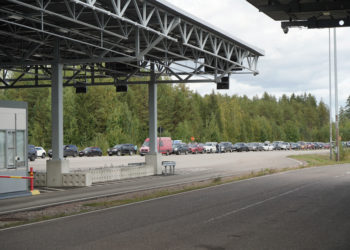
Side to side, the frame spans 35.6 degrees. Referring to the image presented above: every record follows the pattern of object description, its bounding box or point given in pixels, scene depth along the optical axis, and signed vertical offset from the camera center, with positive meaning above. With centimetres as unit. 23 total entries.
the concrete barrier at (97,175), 2444 -178
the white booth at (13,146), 2055 -22
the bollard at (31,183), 2192 -173
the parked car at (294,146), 10890 -167
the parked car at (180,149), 7312 -136
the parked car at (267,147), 9796 -161
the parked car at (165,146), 6667 -90
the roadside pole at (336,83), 4971 +500
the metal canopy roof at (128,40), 2161 +500
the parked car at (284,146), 10481 -157
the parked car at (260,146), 9600 -142
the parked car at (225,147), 8534 -137
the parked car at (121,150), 6888 -135
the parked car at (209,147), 8188 -137
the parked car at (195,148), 7889 -140
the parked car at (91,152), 6725 -153
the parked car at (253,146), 9412 -138
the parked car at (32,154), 5306 -136
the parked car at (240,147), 9006 -146
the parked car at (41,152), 6307 -140
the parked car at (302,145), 11075 -151
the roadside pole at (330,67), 5172 +688
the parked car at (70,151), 6569 -136
